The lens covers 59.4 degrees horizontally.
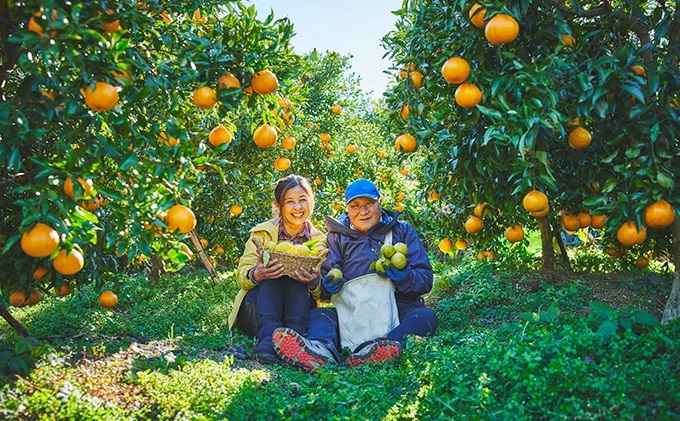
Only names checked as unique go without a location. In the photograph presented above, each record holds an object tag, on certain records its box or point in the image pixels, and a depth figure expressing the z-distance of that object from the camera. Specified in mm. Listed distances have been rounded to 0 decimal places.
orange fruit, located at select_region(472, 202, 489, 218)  4534
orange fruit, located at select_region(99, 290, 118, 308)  4274
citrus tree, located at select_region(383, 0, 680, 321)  3037
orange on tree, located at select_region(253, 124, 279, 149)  3881
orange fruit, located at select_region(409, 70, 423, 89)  3949
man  3941
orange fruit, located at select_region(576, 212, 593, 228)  4516
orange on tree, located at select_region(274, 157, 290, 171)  5957
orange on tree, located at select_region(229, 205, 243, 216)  6578
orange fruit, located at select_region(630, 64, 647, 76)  3234
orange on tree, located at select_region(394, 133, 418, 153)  4164
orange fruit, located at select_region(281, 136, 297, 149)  5926
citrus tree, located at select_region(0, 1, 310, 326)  2496
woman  4141
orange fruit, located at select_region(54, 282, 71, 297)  3628
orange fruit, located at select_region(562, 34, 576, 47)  3336
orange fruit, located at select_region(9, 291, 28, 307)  3535
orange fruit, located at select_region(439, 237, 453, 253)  5605
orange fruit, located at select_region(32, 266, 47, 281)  3367
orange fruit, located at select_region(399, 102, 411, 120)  4141
